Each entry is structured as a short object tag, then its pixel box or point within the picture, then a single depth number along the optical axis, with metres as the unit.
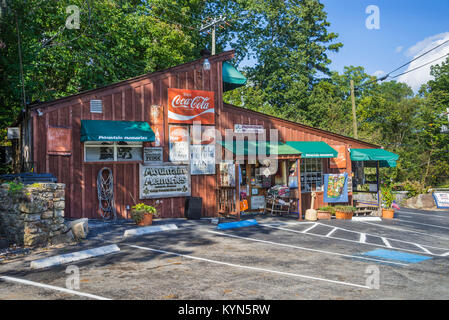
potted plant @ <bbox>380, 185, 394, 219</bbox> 18.00
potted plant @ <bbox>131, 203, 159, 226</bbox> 11.59
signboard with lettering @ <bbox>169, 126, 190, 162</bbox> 14.08
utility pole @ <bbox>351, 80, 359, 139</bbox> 24.71
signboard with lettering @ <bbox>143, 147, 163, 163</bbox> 13.52
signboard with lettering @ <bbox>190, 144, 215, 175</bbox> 14.55
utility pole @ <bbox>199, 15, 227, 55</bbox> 23.70
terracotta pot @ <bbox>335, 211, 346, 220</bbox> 16.28
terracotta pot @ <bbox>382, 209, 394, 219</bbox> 18.03
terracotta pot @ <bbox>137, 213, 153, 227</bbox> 11.68
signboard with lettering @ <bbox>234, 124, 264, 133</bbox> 15.83
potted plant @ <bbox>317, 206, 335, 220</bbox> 15.68
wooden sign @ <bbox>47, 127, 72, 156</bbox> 11.65
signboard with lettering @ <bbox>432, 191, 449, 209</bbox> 23.66
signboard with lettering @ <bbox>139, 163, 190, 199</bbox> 13.44
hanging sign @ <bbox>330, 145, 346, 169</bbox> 18.22
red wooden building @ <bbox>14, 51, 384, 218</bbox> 11.73
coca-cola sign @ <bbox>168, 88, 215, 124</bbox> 14.14
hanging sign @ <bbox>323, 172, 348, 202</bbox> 17.72
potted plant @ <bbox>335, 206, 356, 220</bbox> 16.23
